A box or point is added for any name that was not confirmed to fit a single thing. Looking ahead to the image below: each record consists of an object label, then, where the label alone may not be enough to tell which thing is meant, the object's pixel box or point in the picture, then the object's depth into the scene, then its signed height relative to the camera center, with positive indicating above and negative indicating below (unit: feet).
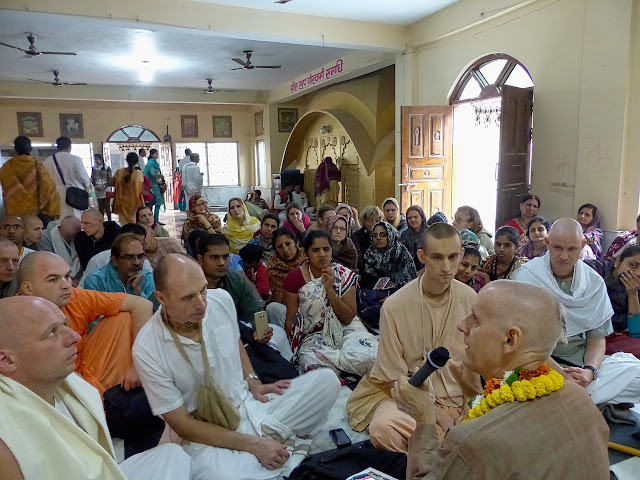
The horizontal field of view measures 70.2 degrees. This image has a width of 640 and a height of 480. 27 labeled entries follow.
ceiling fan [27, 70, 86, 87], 35.96 +8.52
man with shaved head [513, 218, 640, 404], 8.91 -2.98
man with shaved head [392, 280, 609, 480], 3.71 -2.06
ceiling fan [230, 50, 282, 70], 29.50 +7.74
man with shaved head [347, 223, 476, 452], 7.82 -2.59
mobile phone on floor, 8.28 -4.77
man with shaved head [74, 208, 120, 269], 14.97 -1.86
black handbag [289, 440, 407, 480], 7.12 -4.63
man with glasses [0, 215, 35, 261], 13.41 -1.35
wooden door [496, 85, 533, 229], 19.10 +1.02
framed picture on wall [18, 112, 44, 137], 46.44 +5.95
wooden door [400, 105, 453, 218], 24.35 +1.03
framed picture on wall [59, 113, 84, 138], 47.85 +5.95
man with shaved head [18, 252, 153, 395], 8.80 -2.99
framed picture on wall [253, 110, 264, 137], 50.51 +6.40
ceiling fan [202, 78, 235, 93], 39.53 +8.53
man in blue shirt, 10.71 -2.17
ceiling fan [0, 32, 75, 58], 25.09 +7.67
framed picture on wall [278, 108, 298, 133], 47.50 +6.16
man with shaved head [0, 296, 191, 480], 3.93 -2.12
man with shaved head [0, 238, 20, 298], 9.65 -1.79
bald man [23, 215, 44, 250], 14.52 -1.56
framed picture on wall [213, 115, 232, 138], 53.11 +6.17
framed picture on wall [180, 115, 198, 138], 52.06 +6.22
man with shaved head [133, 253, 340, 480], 6.77 -3.13
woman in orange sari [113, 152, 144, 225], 27.27 -0.61
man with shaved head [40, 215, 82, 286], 15.11 -2.00
